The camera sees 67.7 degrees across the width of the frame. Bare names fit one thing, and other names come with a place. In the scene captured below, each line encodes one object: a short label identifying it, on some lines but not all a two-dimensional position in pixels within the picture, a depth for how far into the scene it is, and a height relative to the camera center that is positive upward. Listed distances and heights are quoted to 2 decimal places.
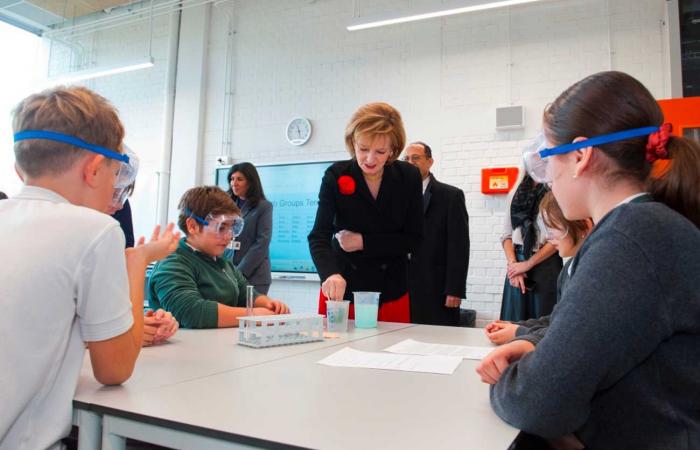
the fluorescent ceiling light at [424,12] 3.75 +1.94
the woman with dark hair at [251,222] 3.36 +0.27
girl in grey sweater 0.73 -0.11
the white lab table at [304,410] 0.74 -0.24
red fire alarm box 4.15 +0.72
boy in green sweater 1.75 -0.04
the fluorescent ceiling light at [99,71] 5.20 +1.97
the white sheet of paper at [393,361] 1.19 -0.23
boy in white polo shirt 0.86 -0.02
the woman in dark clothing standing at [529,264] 2.55 +0.03
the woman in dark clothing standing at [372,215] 2.00 +0.21
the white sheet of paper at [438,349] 1.38 -0.22
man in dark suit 3.07 +0.05
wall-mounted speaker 4.18 +1.23
